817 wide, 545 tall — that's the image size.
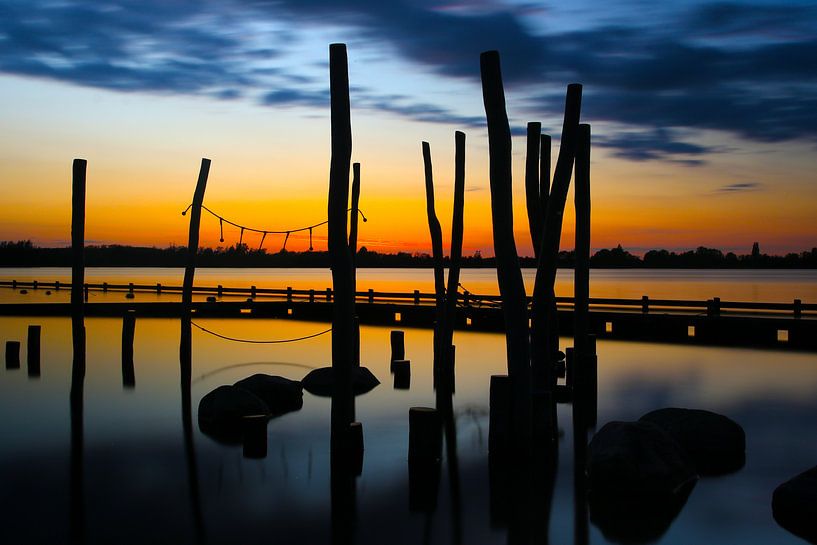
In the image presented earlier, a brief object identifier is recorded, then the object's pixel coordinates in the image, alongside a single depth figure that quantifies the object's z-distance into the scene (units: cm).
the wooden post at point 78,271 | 1594
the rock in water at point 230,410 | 1190
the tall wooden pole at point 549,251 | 1178
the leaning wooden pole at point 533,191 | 1302
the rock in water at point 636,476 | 802
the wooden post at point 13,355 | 1830
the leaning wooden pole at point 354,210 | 1773
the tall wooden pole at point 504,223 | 977
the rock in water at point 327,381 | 1559
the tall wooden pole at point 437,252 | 1609
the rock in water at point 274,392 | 1329
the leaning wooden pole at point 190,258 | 1747
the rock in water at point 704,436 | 981
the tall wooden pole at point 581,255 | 1373
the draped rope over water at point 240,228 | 2119
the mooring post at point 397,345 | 1753
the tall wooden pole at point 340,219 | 934
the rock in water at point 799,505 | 748
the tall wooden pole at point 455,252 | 1555
